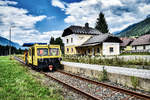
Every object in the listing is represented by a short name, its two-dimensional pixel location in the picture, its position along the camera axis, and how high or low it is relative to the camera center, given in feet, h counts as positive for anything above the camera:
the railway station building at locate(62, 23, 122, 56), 90.44 +8.03
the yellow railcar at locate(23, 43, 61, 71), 39.50 -1.05
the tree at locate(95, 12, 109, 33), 198.70 +43.18
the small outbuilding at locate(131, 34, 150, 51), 134.60 +9.33
